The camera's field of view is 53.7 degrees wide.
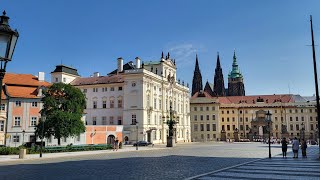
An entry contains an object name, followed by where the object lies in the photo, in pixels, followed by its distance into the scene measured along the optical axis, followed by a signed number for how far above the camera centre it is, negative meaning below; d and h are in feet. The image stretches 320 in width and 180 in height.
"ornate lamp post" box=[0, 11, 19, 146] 18.34 +4.75
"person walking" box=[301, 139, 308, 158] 90.79 -7.35
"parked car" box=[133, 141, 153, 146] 199.52 -12.83
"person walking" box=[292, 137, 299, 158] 87.35 -6.48
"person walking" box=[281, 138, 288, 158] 90.43 -6.68
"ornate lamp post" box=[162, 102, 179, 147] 176.24 -8.71
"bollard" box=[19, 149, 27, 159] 95.30 -9.14
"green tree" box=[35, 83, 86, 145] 141.79 +5.71
